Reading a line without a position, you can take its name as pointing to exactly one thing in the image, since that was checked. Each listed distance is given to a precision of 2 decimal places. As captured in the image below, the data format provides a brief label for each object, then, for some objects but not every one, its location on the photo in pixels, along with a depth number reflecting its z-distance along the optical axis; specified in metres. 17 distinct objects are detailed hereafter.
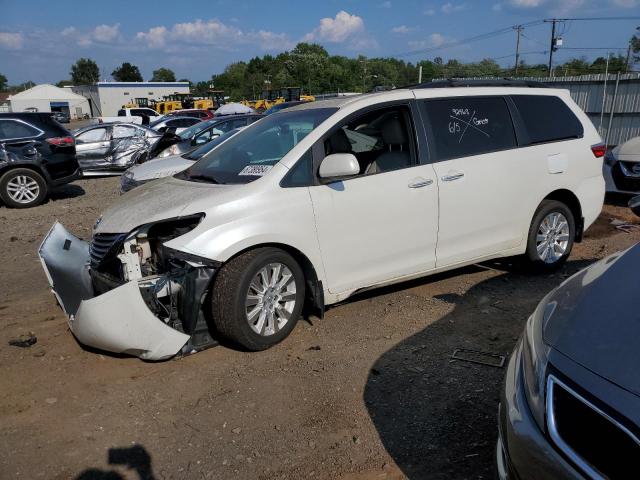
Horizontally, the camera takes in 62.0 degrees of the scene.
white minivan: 3.71
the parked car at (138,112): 37.34
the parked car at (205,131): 10.94
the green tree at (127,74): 114.16
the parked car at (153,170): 8.40
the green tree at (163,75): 123.31
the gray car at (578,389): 1.66
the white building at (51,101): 70.62
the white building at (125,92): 69.06
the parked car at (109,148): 13.78
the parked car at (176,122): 20.32
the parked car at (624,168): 8.39
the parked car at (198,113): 29.03
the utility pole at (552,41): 40.28
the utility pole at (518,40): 48.38
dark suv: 10.31
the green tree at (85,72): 122.19
